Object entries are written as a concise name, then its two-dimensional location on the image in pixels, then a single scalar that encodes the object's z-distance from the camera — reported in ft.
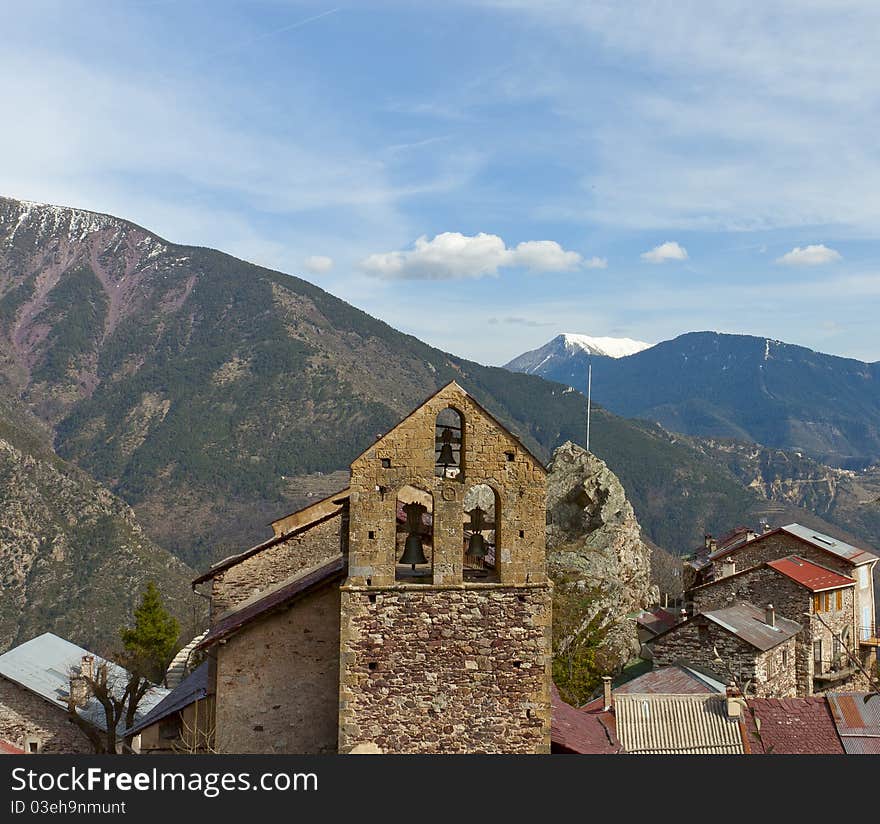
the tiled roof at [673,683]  110.11
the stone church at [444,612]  53.83
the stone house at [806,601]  145.18
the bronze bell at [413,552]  59.36
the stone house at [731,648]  121.19
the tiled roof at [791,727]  89.30
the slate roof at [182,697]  79.71
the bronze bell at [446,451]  60.13
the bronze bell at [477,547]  61.31
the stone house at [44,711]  125.08
